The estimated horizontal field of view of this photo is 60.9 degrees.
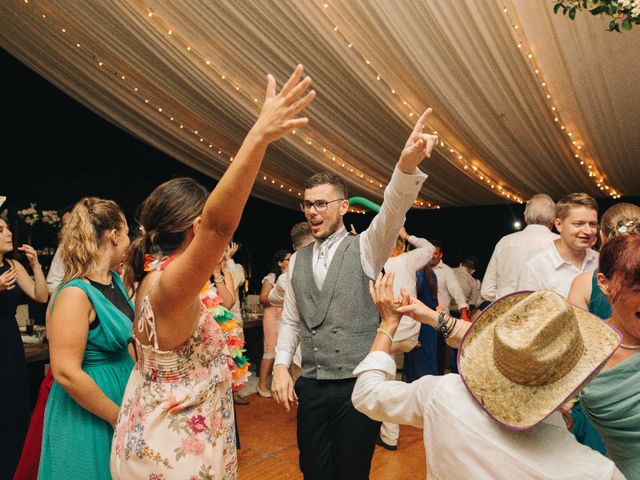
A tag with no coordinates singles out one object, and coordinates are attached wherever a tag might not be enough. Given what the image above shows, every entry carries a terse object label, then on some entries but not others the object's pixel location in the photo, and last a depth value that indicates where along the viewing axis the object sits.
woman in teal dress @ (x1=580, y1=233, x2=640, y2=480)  1.14
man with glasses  1.95
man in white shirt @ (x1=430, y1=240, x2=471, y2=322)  4.93
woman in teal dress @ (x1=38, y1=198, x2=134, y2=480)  1.60
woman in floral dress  1.14
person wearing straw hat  0.88
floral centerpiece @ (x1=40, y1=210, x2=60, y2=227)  4.51
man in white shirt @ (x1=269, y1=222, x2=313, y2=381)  3.68
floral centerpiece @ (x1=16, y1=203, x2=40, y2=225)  4.27
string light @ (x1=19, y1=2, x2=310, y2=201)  4.28
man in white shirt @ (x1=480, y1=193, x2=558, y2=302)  3.21
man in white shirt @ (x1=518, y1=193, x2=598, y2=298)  2.52
